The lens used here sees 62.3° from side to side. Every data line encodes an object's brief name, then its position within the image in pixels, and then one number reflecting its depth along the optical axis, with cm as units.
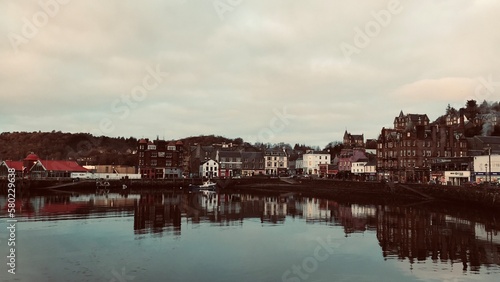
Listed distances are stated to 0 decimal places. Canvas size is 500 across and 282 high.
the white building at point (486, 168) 6875
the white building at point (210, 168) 12825
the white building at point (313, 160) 13900
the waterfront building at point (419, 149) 9256
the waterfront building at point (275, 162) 13750
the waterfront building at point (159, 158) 12294
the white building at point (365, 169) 10906
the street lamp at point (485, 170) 6884
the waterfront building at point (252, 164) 13269
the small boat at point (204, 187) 9975
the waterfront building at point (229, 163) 12850
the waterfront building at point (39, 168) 10625
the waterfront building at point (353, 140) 15762
